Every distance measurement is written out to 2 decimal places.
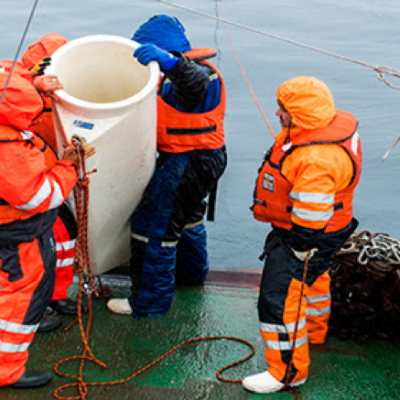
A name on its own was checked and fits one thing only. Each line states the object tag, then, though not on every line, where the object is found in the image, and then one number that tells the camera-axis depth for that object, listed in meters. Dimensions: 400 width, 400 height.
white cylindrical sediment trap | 2.77
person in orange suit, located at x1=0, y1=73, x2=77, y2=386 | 2.46
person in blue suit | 3.10
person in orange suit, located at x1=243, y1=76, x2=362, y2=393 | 2.62
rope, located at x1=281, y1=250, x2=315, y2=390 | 2.86
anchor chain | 3.12
